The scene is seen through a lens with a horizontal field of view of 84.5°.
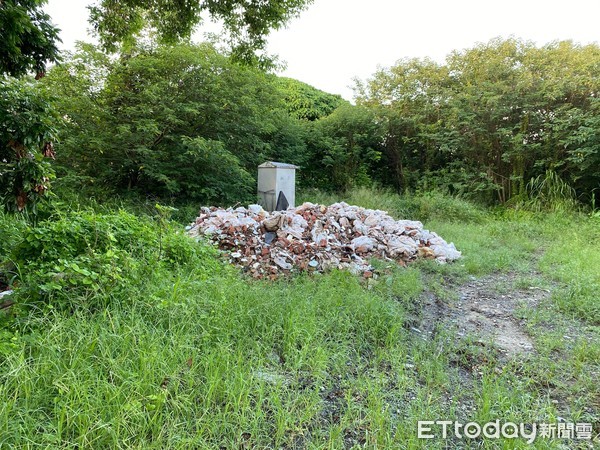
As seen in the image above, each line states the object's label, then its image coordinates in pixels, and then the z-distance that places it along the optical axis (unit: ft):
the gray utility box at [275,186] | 17.90
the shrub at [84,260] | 5.76
